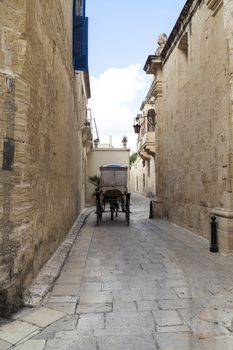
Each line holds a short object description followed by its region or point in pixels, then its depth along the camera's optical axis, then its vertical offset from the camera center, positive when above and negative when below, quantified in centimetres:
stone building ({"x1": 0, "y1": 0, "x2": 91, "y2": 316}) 343 +66
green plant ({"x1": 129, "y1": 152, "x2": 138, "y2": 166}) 5080 +541
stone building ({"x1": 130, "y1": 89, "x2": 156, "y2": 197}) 2209 +285
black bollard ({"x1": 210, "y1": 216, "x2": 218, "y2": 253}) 654 -89
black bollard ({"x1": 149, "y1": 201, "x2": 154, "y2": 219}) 1309 -81
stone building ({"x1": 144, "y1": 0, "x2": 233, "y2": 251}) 656 +195
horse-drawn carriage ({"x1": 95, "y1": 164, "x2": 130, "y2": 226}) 1088 +13
